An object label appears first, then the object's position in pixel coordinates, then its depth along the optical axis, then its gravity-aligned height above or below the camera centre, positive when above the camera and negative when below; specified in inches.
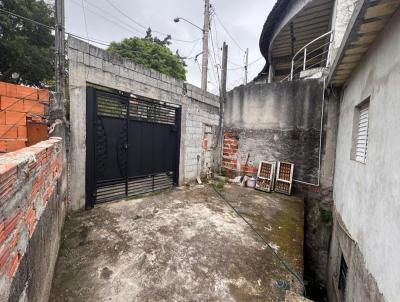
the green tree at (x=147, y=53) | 523.2 +224.4
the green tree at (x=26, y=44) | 394.6 +186.5
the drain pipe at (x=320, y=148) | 189.9 -5.0
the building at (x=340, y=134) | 64.8 +6.6
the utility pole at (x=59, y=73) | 116.0 +36.0
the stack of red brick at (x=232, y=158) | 246.7 -24.0
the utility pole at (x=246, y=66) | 497.7 +193.2
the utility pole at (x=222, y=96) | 263.3 +58.2
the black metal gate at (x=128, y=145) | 138.0 -8.0
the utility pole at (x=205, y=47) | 341.9 +160.0
